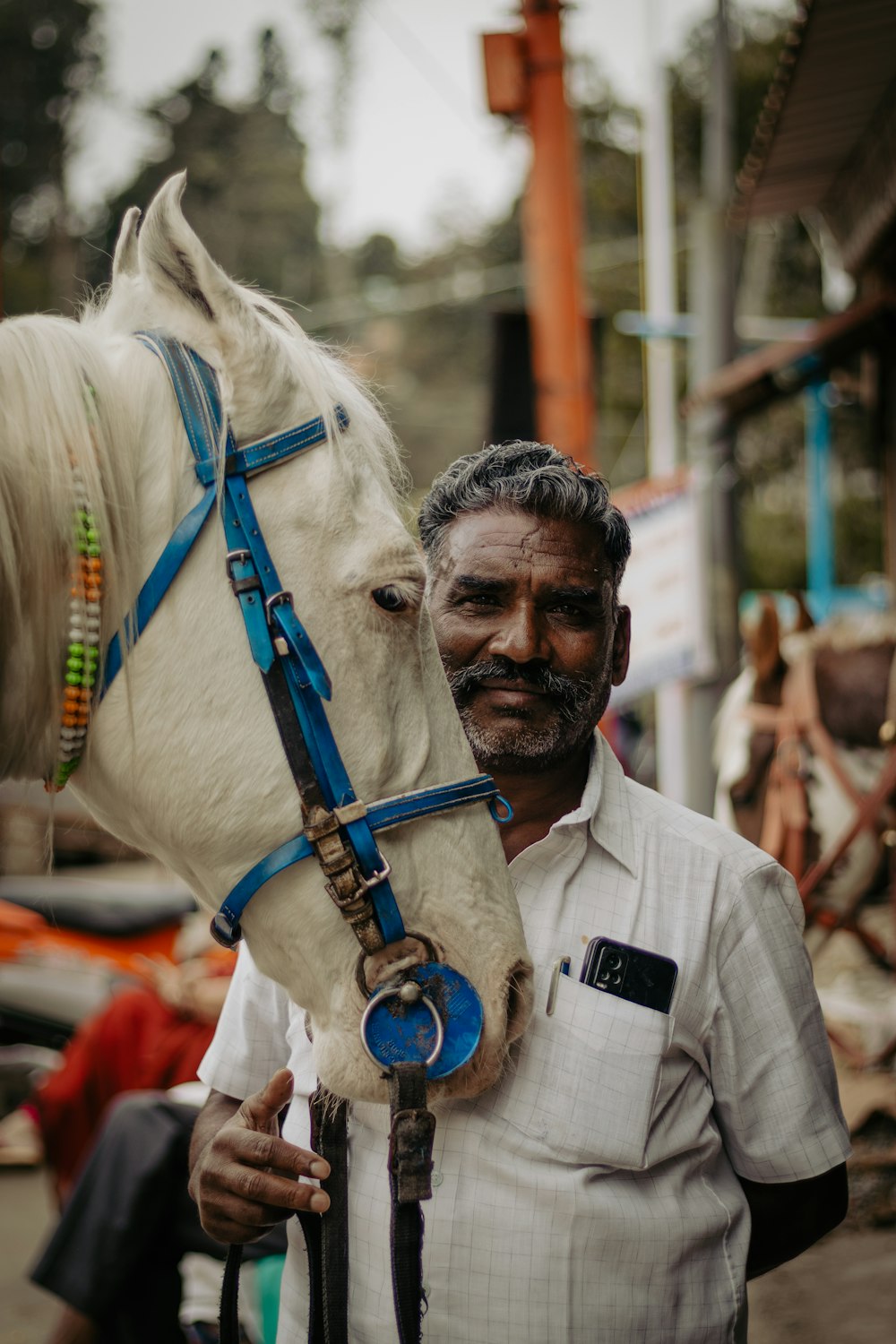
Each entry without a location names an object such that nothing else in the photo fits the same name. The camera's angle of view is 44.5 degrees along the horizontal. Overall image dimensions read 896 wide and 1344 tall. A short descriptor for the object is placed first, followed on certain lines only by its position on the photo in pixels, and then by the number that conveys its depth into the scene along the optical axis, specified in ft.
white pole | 23.48
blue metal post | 38.17
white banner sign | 13.96
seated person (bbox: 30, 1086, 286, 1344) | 9.50
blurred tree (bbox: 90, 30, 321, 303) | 41.50
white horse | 4.38
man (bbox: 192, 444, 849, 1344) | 4.80
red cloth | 13.19
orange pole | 14.30
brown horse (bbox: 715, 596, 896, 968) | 13.93
